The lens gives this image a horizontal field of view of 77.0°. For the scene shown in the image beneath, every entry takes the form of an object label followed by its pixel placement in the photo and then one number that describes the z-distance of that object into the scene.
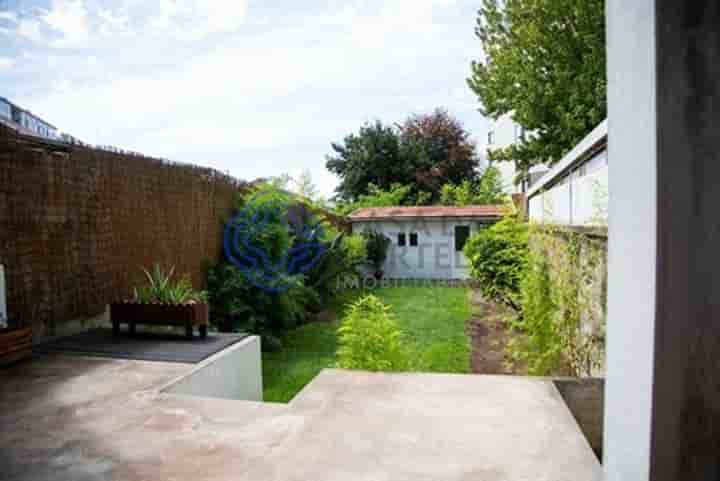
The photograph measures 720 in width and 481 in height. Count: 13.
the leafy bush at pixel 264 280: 7.02
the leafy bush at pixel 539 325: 4.93
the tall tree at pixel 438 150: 23.66
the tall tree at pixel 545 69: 10.12
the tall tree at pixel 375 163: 23.31
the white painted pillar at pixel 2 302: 3.81
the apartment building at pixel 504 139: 23.33
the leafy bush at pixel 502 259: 7.79
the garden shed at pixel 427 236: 15.74
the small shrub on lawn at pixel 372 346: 4.32
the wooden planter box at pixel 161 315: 4.52
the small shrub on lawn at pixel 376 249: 15.44
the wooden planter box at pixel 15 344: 3.69
